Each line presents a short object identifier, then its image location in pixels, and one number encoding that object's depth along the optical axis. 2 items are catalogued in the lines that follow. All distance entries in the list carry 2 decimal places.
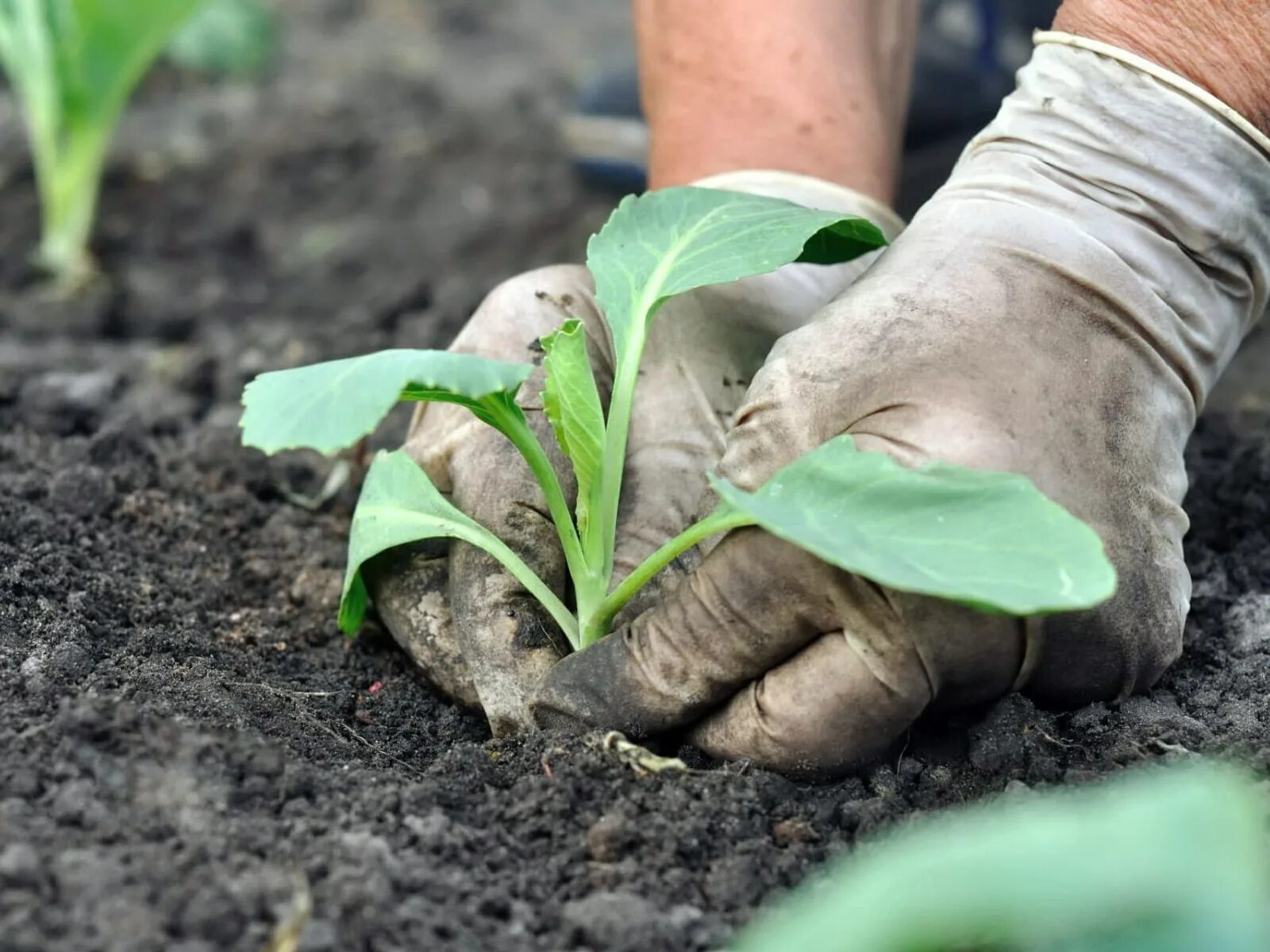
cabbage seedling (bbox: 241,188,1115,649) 0.82
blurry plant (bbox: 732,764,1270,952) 0.77
